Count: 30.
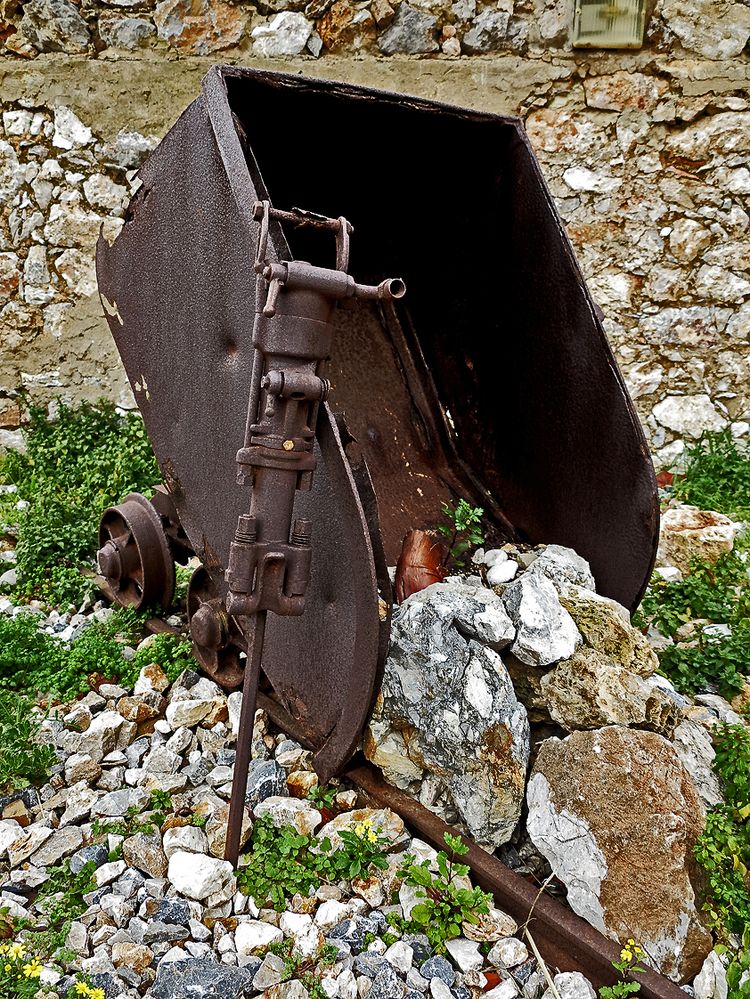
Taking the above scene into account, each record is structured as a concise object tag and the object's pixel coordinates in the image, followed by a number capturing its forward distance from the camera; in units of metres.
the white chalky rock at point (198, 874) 1.72
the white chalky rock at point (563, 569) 2.26
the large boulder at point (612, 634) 2.00
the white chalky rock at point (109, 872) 1.75
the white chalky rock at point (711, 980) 1.53
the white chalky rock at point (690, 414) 4.41
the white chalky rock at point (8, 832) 1.86
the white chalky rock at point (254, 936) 1.61
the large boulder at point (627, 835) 1.59
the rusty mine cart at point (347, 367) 1.69
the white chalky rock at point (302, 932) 1.61
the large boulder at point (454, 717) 1.85
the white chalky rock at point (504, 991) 1.55
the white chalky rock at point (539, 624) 1.98
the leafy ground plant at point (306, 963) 1.54
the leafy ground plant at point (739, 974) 1.49
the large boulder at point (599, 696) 1.88
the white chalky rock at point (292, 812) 1.88
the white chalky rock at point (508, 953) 1.61
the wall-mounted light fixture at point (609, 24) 3.96
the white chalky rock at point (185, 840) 1.82
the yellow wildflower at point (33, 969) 1.47
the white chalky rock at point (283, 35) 4.03
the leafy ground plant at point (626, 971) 1.49
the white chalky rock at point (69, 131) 4.18
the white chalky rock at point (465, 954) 1.60
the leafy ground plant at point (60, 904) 1.58
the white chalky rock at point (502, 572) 2.38
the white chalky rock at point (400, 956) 1.59
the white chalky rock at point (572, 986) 1.54
